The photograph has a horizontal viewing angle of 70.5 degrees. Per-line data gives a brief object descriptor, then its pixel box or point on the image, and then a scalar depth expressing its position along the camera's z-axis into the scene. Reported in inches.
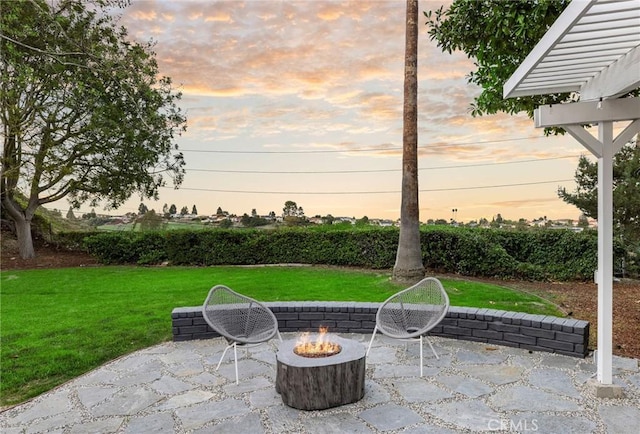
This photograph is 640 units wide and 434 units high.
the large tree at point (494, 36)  201.8
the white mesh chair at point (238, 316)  162.1
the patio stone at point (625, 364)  158.2
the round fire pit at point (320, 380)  130.6
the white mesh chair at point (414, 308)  171.3
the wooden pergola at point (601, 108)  122.3
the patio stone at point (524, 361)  163.9
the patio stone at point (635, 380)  144.3
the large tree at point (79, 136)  472.1
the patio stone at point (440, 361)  165.5
